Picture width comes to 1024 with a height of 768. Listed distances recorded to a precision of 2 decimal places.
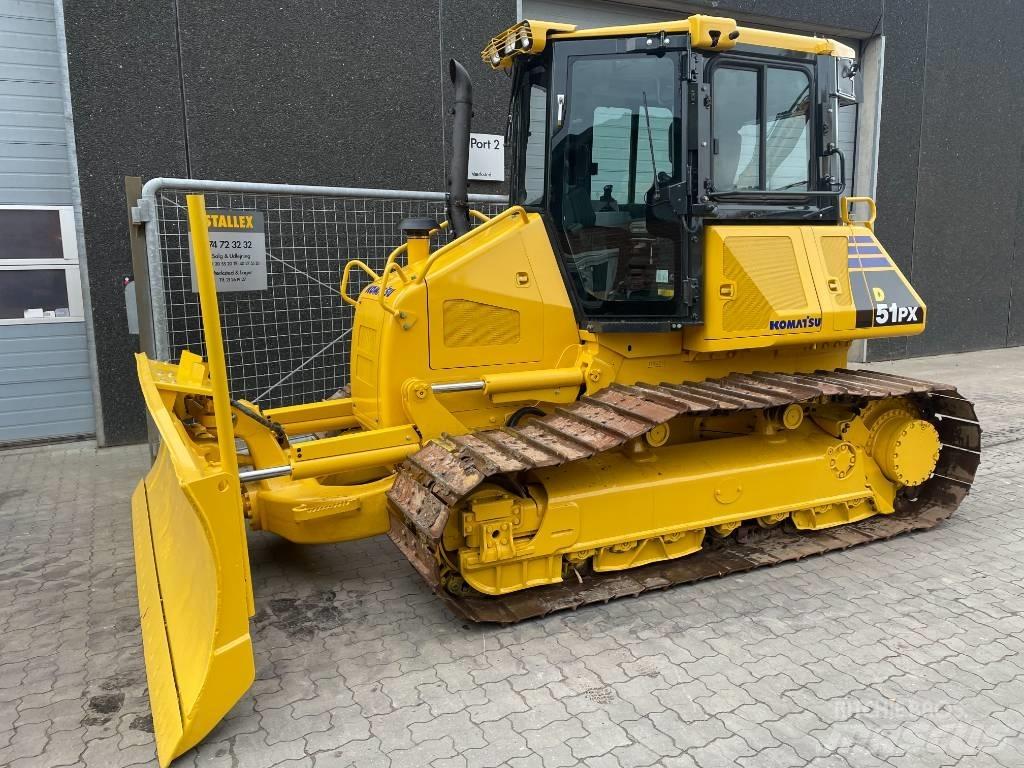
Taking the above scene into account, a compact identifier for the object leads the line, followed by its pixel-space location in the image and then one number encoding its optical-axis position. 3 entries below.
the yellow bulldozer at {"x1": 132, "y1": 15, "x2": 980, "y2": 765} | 3.84
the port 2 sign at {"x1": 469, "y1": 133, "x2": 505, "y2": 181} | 8.12
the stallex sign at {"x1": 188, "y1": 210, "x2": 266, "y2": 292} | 5.71
